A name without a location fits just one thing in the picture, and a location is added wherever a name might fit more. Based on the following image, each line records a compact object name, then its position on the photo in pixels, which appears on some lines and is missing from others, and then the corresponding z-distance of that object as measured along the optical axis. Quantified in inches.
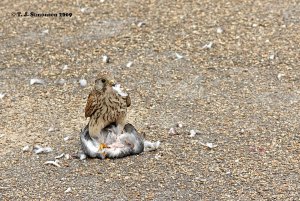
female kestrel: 474.3
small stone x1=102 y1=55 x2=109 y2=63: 659.4
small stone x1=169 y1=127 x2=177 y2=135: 530.3
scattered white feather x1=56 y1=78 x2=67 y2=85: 623.1
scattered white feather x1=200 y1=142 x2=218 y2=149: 508.3
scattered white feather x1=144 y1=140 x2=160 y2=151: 505.7
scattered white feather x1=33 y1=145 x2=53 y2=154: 510.0
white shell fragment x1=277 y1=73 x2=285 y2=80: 620.6
